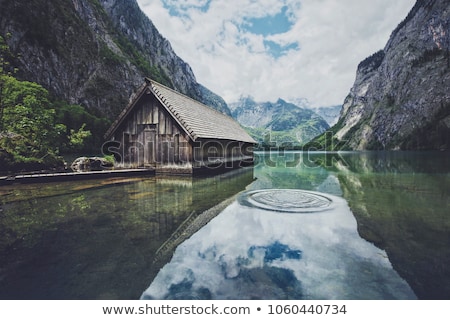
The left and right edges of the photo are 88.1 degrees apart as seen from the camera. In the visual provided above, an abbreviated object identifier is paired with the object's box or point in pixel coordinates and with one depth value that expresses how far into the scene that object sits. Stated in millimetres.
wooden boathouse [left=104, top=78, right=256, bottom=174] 17703
